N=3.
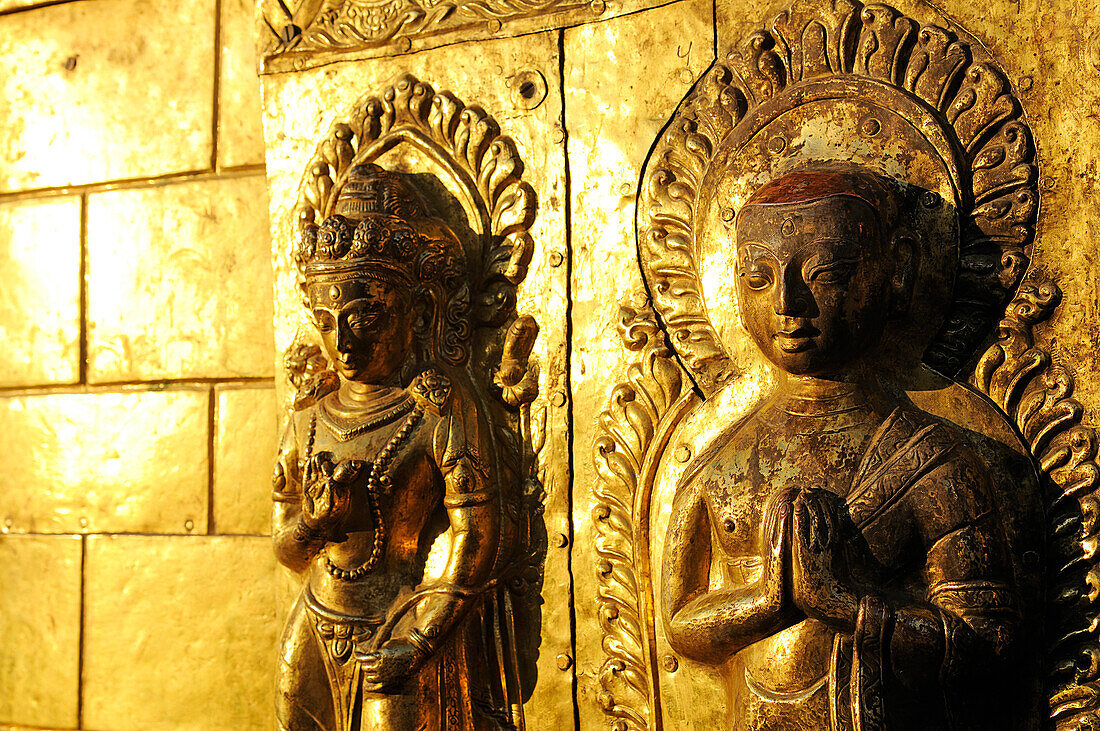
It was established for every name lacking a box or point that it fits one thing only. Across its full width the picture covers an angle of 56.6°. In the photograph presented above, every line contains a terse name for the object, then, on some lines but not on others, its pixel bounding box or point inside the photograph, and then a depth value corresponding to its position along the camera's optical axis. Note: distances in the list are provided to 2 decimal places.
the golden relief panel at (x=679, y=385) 2.02
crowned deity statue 2.41
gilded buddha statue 1.94
